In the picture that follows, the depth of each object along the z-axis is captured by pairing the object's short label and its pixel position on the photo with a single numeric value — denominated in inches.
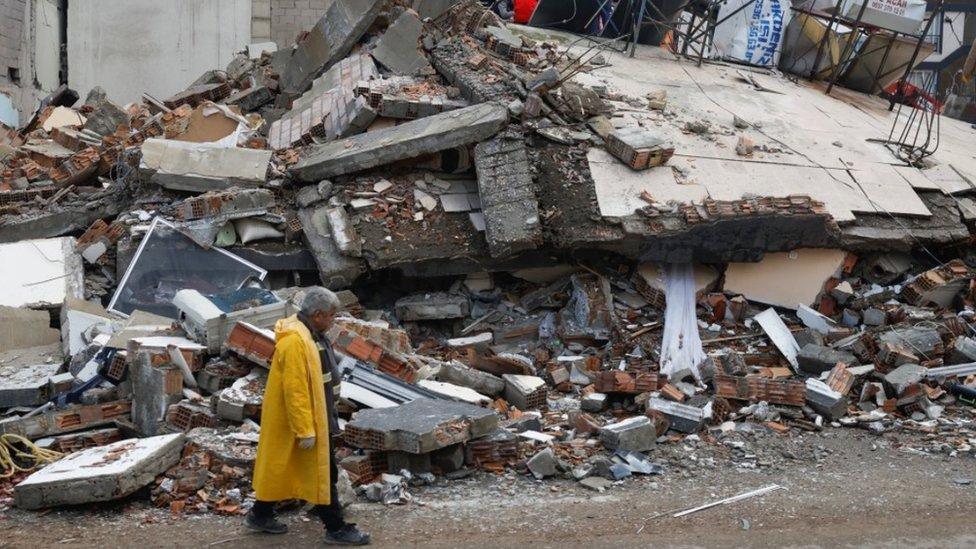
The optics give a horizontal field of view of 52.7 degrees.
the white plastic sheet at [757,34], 556.4
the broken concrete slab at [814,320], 332.2
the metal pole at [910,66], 508.8
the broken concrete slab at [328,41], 457.7
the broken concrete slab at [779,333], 318.0
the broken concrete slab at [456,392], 257.4
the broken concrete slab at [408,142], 346.6
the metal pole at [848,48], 514.6
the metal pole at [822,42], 498.1
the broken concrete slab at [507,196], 324.5
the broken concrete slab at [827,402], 270.4
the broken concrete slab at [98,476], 199.8
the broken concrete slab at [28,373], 254.5
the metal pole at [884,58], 543.2
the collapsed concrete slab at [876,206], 359.6
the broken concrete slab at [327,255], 332.2
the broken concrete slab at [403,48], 437.1
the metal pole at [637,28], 474.0
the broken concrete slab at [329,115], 387.5
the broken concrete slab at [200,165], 360.2
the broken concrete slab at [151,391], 239.5
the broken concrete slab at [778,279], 346.6
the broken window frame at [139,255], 335.0
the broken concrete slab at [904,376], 281.6
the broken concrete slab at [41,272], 326.0
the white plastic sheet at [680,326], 311.3
